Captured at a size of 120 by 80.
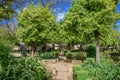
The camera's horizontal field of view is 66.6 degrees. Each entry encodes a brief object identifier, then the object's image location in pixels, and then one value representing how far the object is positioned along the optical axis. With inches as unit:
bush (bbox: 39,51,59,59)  388.5
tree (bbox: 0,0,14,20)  120.2
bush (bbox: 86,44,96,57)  430.4
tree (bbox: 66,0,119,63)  245.5
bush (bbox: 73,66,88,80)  154.5
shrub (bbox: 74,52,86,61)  375.6
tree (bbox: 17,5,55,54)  311.7
